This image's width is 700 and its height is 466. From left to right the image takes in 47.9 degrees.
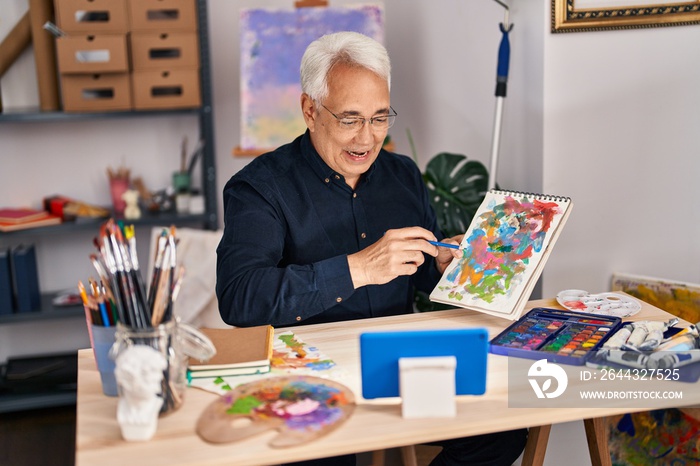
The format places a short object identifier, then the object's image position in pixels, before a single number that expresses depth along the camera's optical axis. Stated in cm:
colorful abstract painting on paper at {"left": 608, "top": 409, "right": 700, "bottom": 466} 228
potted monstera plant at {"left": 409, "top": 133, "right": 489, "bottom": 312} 307
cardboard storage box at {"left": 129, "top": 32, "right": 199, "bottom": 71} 340
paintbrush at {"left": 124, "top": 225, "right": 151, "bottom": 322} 141
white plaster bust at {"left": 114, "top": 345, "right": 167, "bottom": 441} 131
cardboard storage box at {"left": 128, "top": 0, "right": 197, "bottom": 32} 337
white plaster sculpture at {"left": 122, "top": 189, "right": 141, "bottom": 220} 359
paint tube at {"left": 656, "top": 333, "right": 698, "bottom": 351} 159
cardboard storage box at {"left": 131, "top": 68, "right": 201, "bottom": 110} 342
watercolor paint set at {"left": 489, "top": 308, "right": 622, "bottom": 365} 163
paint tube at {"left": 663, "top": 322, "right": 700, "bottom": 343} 164
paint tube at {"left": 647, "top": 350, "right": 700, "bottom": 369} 152
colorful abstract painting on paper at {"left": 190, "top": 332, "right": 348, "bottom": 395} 154
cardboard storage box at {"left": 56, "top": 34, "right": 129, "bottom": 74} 332
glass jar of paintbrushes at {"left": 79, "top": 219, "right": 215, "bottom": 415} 139
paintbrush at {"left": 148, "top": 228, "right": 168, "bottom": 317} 144
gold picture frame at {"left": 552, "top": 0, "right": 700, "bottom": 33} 272
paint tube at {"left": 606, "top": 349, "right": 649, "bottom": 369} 155
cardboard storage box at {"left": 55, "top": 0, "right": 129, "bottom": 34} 332
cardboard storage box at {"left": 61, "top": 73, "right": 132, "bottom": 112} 338
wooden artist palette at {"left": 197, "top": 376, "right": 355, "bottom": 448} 133
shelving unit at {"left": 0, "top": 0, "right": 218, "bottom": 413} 344
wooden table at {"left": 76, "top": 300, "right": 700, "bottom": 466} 128
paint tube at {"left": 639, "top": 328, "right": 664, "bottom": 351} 162
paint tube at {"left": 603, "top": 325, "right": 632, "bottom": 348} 166
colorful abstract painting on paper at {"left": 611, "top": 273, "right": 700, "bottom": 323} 265
